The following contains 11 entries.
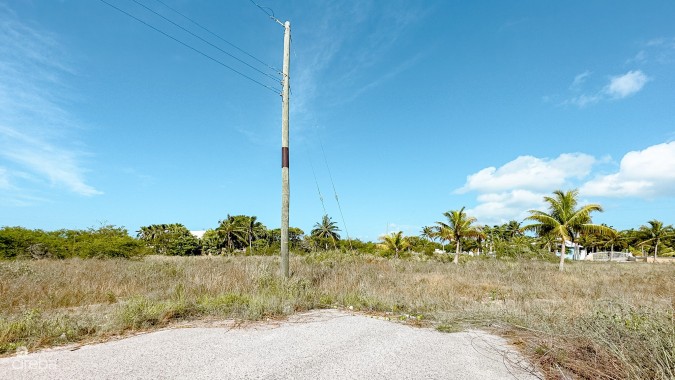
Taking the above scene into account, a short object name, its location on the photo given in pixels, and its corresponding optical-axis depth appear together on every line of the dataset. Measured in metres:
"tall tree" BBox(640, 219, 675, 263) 56.97
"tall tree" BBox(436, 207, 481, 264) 34.59
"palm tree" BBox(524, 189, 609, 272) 26.34
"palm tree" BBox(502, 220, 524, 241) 83.12
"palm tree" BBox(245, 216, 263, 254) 71.44
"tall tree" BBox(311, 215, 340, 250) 75.00
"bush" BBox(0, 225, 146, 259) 24.30
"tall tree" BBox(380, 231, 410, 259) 44.25
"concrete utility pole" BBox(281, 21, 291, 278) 9.48
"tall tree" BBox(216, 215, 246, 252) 69.06
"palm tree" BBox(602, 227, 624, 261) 66.40
